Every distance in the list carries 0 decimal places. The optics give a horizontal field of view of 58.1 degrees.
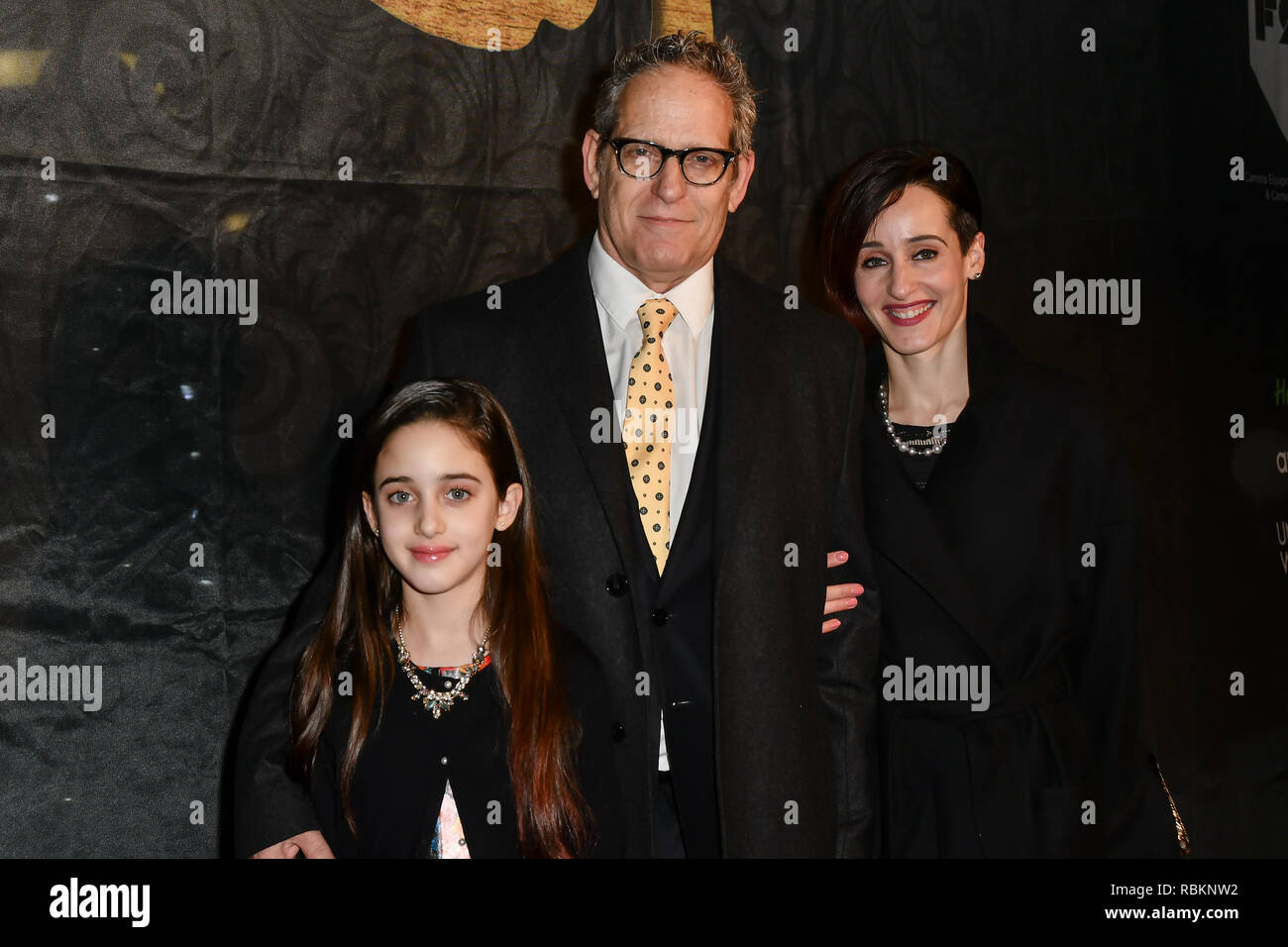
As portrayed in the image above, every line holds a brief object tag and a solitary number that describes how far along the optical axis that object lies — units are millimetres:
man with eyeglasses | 2008
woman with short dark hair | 2275
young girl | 1847
